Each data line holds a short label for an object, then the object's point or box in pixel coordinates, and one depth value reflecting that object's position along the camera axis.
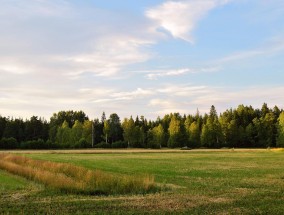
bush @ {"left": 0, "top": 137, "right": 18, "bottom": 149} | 135.12
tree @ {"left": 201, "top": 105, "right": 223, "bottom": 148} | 155.12
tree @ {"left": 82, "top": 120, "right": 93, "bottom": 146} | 174.65
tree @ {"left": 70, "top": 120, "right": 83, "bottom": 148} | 170.62
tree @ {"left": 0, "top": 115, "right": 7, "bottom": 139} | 173.25
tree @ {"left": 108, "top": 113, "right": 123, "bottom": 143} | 186.75
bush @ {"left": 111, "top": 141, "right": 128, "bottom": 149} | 145.98
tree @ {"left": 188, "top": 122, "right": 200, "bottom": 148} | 159.12
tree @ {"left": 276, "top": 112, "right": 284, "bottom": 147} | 147.75
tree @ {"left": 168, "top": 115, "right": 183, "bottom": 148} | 159.20
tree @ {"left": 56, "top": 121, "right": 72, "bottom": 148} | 171.12
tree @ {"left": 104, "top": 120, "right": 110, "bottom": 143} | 179.62
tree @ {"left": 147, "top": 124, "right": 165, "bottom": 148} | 165.98
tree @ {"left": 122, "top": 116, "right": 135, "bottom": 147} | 171.88
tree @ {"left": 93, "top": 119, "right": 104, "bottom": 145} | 185.38
